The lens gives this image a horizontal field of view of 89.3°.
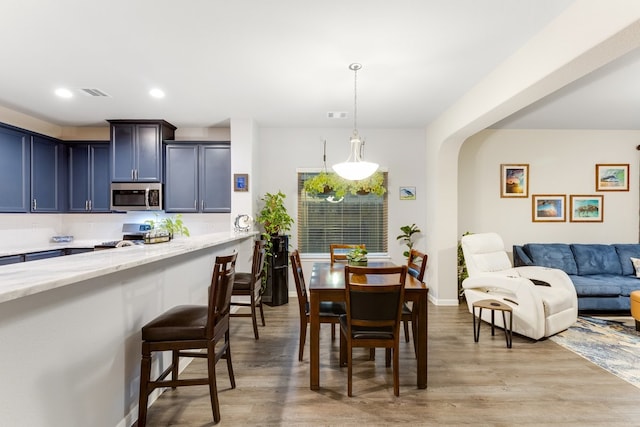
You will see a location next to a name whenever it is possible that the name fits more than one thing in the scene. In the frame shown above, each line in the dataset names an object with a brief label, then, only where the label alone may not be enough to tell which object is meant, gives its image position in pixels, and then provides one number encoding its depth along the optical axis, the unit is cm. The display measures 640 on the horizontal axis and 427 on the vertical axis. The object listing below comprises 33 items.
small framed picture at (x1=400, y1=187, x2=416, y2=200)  538
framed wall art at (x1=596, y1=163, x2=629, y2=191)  539
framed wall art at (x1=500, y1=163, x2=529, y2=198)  540
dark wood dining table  251
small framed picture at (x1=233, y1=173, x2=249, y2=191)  478
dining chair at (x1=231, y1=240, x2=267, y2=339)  348
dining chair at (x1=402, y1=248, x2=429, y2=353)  278
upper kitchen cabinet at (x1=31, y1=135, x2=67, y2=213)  454
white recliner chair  348
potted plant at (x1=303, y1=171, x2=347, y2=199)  478
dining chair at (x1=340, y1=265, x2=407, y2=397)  228
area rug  290
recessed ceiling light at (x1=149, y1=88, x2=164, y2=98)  371
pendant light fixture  320
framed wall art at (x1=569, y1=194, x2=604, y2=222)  540
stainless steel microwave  486
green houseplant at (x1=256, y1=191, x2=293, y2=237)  482
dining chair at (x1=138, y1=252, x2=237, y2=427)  193
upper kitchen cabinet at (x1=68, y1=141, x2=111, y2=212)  505
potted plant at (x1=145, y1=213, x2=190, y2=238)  497
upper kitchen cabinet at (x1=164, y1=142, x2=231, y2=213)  497
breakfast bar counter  129
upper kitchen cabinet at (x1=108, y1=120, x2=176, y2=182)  486
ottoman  362
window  539
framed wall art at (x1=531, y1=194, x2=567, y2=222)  540
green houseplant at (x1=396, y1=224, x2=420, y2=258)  521
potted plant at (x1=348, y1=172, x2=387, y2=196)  504
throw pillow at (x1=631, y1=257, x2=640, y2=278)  461
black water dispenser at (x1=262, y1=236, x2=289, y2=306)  476
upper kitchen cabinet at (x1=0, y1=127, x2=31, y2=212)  409
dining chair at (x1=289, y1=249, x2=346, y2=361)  277
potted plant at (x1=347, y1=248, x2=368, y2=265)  328
